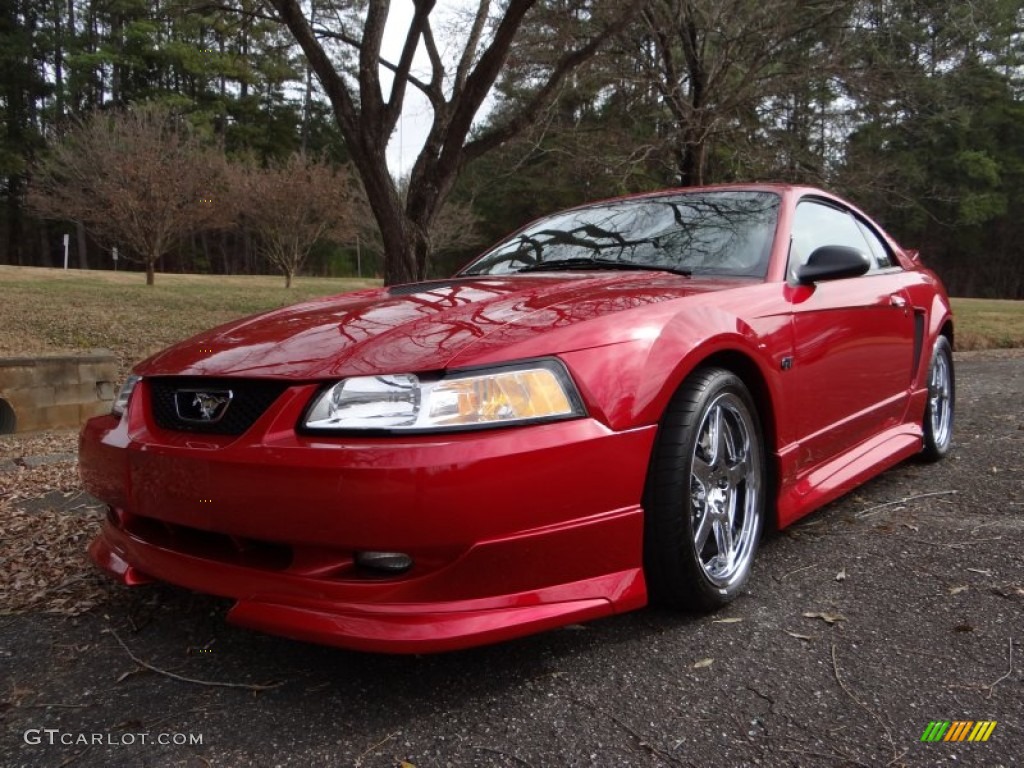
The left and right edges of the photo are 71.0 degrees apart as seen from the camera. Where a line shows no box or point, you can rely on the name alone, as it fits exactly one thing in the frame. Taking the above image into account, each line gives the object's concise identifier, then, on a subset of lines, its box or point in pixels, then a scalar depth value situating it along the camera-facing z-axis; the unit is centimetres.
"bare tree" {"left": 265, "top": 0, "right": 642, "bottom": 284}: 816
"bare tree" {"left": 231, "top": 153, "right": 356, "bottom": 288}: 2264
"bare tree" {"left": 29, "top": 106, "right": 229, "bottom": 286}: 1816
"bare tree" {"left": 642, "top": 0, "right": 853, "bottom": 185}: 1108
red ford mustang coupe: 159
